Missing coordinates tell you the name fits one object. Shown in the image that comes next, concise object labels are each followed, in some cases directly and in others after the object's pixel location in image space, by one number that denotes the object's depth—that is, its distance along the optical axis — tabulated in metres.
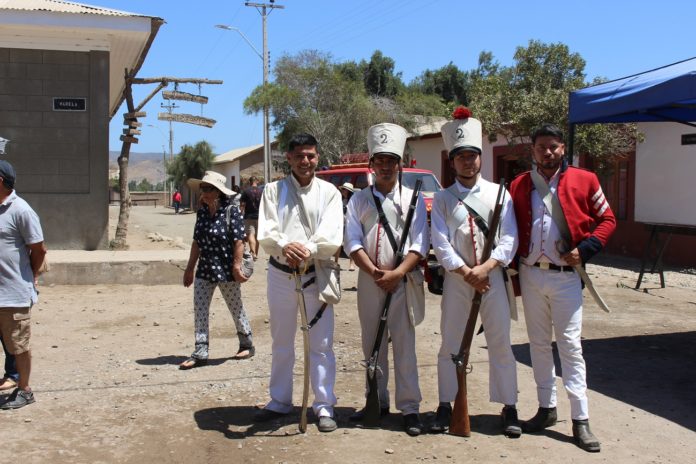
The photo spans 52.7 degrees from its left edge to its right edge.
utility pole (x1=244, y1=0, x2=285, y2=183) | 28.91
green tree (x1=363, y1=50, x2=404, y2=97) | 46.16
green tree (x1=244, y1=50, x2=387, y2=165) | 28.72
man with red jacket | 4.39
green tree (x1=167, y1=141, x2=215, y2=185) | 52.91
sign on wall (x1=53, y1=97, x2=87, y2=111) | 12.00
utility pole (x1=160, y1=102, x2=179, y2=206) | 61.94
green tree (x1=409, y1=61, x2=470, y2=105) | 51.19
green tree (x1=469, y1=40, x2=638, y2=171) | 14.47
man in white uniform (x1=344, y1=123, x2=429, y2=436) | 4.55
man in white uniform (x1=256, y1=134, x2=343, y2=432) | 4.57
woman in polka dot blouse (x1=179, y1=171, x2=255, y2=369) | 6.00
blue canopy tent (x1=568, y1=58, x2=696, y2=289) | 5.89
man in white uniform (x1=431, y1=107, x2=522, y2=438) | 4.42
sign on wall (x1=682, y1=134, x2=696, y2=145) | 13.23
